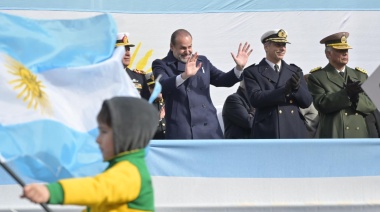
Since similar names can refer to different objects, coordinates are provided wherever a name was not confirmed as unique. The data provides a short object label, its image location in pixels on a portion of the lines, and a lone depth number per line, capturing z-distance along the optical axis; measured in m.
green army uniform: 18.56
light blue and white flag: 11.25
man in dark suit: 18.22
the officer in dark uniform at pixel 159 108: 19.66
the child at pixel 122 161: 9.77
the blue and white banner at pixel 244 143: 16.70
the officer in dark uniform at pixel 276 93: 18.09
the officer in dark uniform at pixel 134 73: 19.17
